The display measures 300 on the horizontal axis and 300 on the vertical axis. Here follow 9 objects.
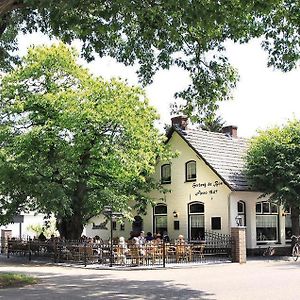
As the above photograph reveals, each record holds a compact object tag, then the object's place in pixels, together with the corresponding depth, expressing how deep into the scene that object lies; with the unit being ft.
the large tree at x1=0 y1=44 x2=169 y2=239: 82.07
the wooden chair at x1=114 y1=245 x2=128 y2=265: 75.77
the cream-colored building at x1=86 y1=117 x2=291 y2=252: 94.07
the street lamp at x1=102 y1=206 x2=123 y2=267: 74.69
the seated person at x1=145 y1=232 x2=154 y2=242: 91.93
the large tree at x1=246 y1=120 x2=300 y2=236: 86.28
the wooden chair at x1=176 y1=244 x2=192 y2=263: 78.48
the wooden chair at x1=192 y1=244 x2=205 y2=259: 81.00
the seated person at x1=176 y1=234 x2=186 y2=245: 80.53
